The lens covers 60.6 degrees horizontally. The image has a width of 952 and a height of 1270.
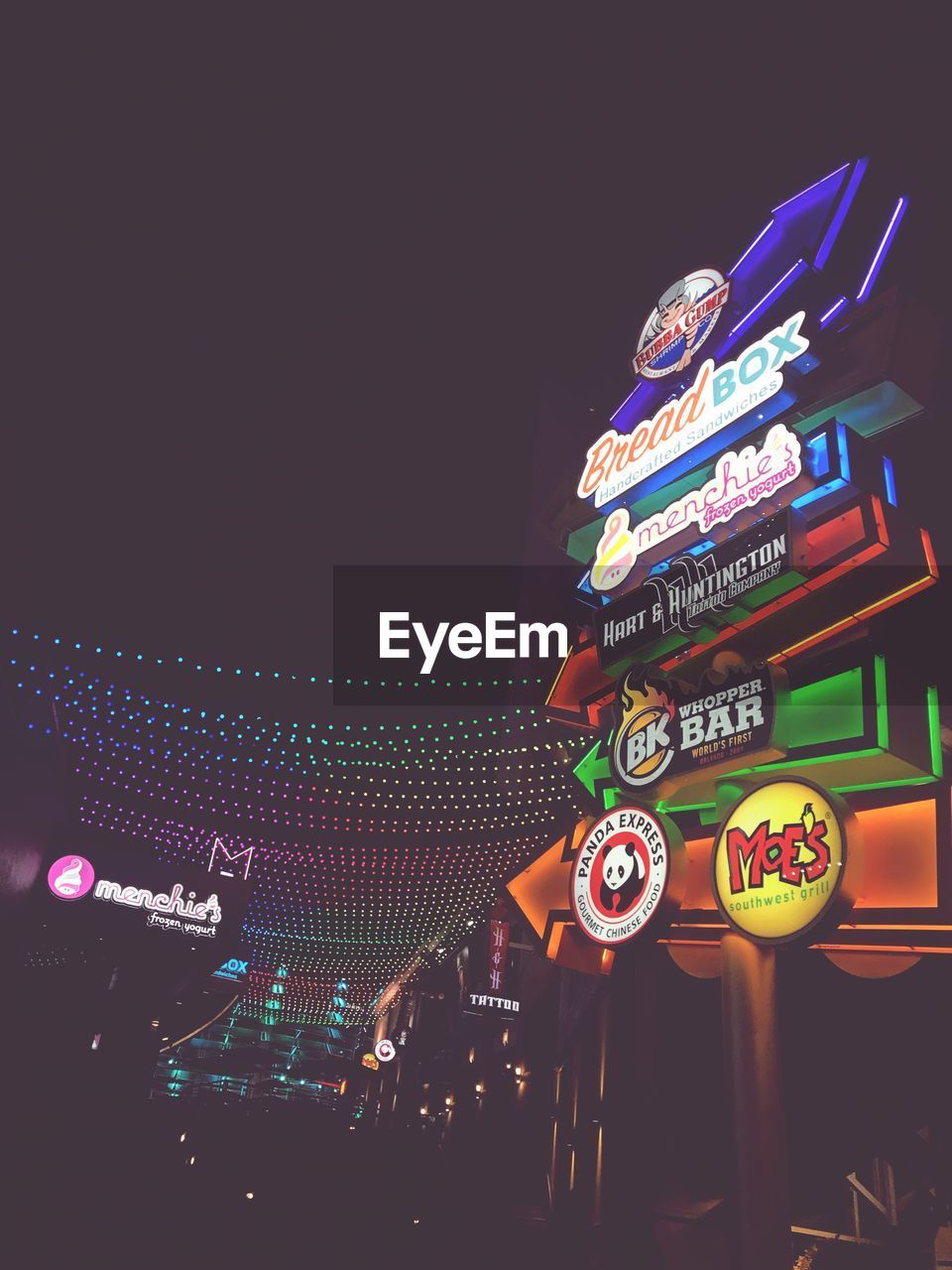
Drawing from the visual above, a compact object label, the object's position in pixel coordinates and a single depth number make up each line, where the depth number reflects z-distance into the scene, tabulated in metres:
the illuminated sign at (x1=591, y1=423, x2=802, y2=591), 7.15
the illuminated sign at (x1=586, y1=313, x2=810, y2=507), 7.87
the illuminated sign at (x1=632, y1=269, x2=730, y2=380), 9.60
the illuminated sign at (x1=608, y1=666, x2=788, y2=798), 6.20
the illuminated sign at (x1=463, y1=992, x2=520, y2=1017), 23.33
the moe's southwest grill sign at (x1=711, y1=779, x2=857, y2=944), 5.12
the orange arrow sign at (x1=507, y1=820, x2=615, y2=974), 7.40
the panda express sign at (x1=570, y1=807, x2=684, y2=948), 6.21
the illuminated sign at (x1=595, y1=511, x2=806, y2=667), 6.54
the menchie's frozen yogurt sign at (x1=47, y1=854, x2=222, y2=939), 12.88
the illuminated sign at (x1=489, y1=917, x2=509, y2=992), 24.25
